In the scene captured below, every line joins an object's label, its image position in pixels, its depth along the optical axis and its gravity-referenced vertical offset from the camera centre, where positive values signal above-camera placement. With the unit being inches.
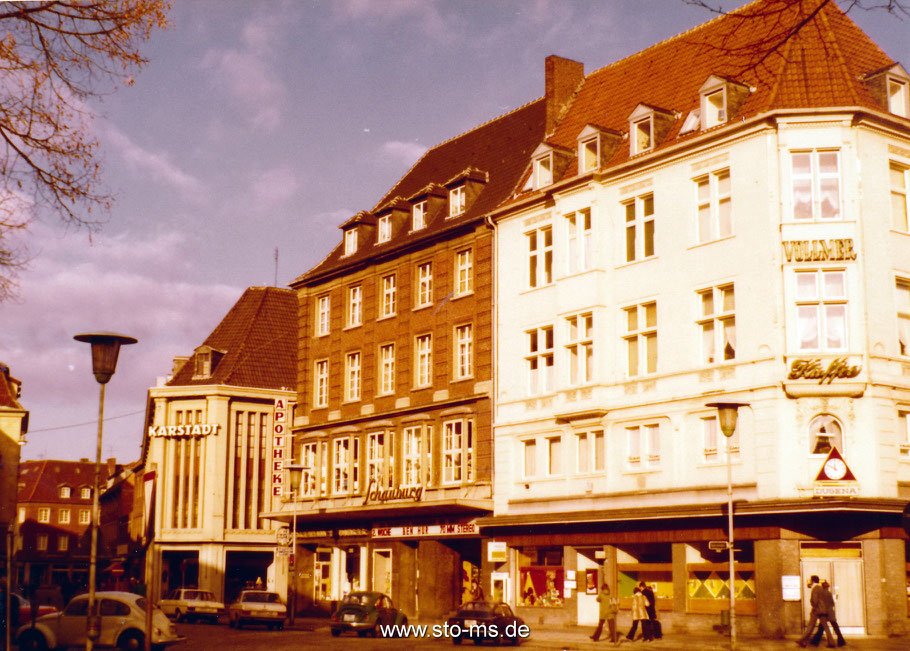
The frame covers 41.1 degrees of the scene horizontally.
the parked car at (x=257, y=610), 1815.9 -110.9
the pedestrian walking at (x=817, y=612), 1226.6 -74.0
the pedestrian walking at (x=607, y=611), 1380.4 -83.2
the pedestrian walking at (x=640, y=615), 1391.5 -88.3
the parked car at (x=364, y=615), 1588.3 -102.4
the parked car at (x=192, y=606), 2038.6 -116.9
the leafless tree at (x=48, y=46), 472.7 +189.2
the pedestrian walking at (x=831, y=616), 1225.4 -77.9
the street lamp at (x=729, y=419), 1172.9 +113.0
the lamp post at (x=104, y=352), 773.9 +115.7
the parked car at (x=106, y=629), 1142.3 -87.9
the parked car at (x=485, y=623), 1370.6 -96.9
